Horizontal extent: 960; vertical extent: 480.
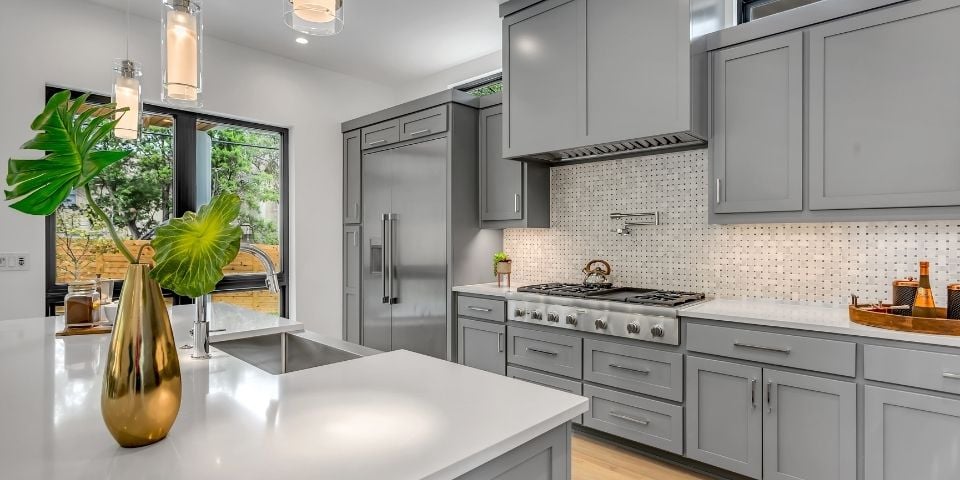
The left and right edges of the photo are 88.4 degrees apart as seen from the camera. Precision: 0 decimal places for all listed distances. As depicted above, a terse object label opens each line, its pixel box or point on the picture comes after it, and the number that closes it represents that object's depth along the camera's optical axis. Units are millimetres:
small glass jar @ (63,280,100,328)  1926
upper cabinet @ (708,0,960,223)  2074
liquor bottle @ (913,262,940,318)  1998
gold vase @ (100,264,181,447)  830
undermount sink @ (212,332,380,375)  1946
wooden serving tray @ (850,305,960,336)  1893
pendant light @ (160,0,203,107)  1491
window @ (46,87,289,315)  3393
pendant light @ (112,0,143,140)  2090
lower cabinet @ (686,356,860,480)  2094
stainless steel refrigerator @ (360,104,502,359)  3721
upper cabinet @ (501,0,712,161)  2594
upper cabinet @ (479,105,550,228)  3581
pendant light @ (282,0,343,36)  1378
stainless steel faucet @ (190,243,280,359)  1514
